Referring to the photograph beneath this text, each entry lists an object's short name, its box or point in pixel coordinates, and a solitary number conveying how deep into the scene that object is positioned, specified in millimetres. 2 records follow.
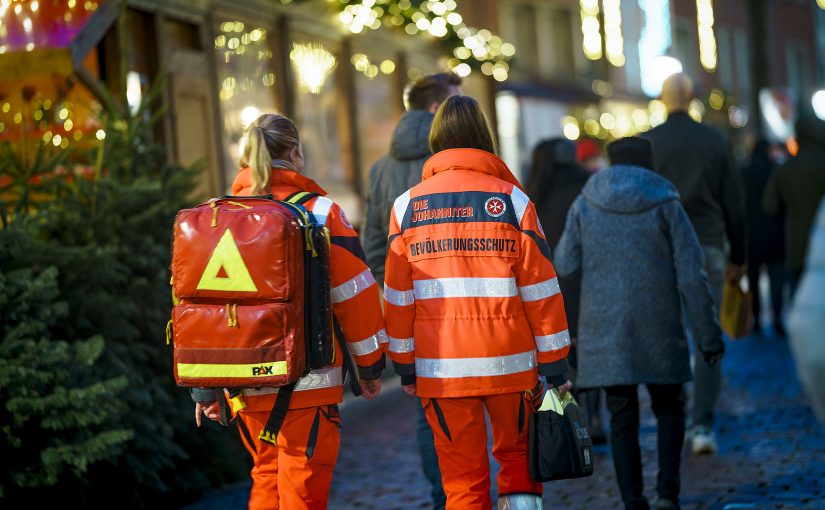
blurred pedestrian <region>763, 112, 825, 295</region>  11609
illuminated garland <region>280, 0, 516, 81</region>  14047
